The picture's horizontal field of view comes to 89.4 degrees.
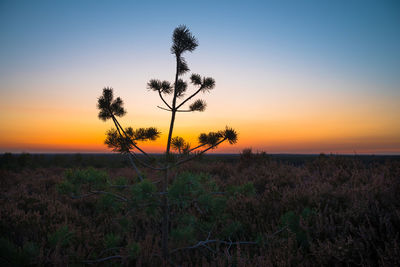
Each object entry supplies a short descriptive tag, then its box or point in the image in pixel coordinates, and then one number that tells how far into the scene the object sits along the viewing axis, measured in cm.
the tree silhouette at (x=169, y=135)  258
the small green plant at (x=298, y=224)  353
